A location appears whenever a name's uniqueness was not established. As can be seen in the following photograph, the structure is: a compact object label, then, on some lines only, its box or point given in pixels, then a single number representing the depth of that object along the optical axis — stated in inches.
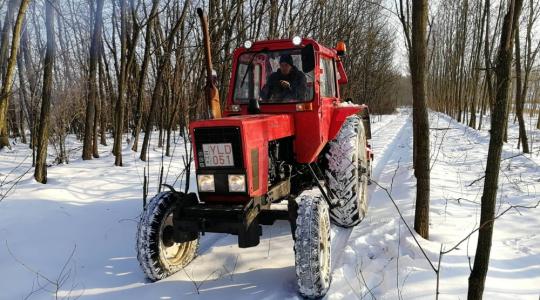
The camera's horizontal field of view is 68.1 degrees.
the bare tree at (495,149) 84.5
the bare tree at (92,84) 326.0
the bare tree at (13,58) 202.7
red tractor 125.1
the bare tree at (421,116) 160.4
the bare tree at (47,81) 239.5
